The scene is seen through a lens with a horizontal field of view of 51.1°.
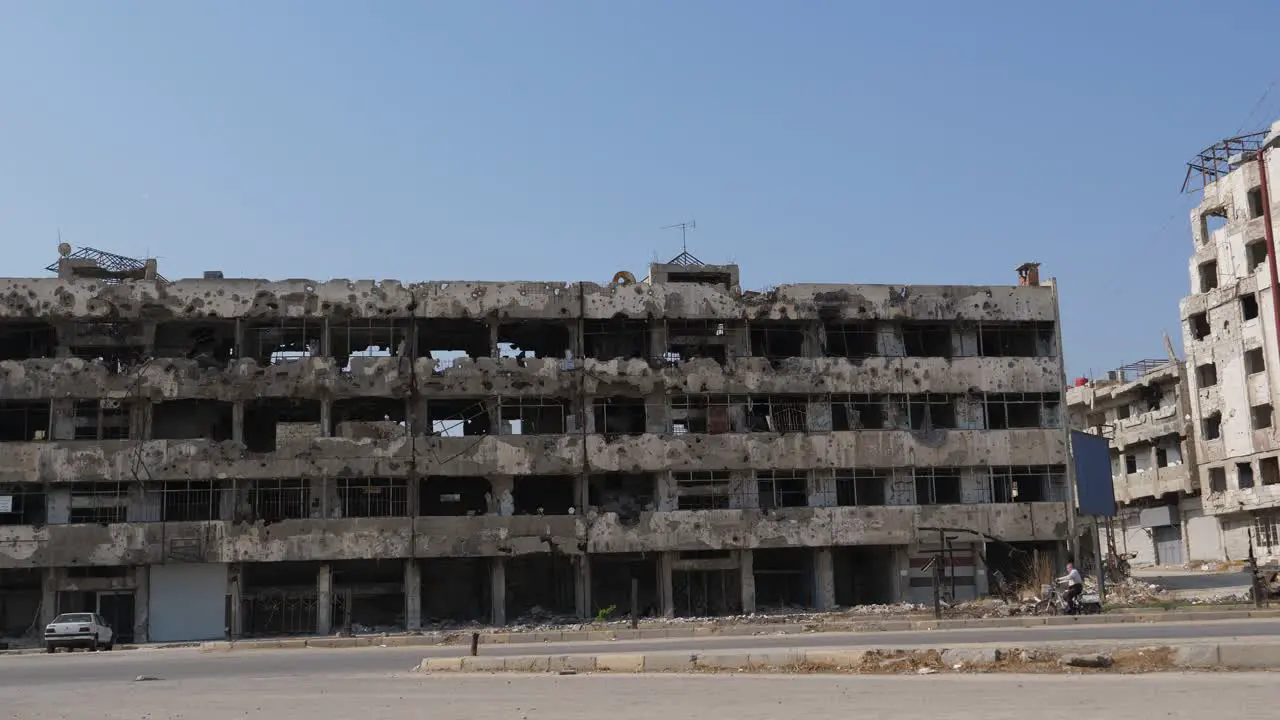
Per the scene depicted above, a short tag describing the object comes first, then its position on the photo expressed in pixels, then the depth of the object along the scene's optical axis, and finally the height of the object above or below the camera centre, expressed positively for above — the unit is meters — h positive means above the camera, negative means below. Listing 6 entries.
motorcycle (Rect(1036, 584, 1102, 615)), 31.58 -1.08
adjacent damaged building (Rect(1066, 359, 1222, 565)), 72.12 +5.35
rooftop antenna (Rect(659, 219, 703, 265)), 57.38 +13.24
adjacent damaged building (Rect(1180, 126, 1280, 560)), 63.62 +9.79
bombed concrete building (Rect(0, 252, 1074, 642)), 49.22 +4.74
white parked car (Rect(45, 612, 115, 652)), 39.97 -1.27
